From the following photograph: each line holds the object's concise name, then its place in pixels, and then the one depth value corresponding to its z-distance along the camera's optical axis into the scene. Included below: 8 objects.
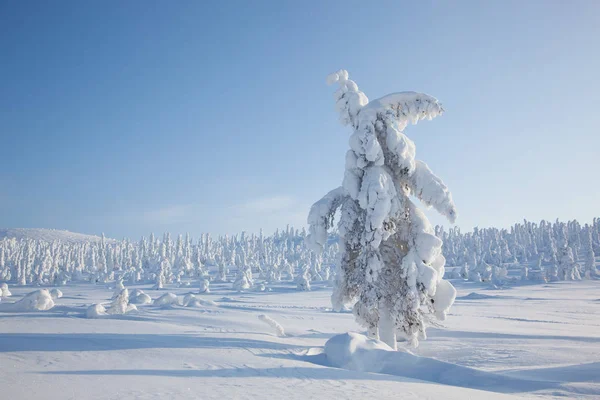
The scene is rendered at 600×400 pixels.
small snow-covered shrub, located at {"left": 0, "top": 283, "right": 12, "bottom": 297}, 42.02
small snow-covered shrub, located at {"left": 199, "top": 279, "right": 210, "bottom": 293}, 55.56
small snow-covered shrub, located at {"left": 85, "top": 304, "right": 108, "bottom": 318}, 15.39
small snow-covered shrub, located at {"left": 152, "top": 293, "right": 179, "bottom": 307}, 24.48
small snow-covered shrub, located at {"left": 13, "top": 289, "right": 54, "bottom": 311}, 19.53
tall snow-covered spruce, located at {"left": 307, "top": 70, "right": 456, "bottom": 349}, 10.44
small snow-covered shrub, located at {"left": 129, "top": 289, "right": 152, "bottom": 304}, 28.61
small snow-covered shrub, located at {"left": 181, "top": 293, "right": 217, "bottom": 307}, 23.20
